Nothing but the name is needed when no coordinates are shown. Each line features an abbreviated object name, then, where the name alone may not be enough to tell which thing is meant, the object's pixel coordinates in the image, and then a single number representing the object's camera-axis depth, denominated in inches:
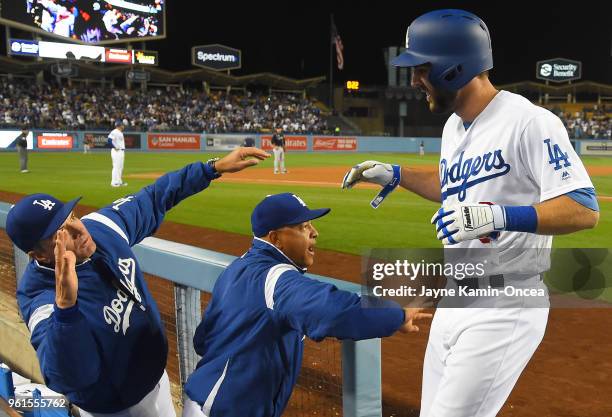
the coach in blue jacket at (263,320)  97.0
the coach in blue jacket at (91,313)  99.0
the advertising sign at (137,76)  1899.6
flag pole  2151.0
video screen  1722.4
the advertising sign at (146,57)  1982.0
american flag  1923.0
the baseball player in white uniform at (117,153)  695.1
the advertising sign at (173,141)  1592.0
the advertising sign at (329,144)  1791.3
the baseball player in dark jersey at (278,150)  912.9
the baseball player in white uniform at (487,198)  88.8
